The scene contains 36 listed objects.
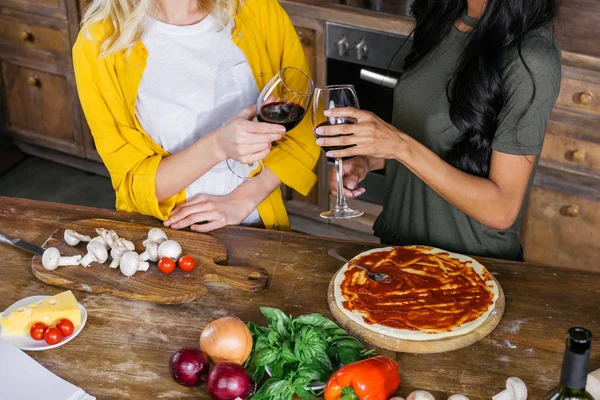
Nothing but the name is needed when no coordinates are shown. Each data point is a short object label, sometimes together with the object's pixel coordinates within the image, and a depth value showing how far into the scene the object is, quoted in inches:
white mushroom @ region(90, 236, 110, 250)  69.9
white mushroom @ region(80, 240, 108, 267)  68.7
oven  121.3
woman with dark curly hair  65.6
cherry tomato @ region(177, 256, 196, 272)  67.6
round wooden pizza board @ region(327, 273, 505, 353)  58.4
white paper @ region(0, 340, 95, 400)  54.9
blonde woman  74.5
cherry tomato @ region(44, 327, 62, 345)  60.1
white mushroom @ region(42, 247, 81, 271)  67.9
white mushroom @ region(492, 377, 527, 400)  53.2
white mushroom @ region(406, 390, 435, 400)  52.9
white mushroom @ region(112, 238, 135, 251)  70.0
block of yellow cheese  61.1
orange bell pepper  51.4
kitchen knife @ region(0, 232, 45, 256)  70.5
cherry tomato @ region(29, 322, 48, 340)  60.6
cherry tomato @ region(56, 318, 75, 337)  60.8
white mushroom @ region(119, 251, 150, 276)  67.0
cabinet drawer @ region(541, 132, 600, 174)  110.5
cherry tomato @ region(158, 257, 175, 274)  67.3
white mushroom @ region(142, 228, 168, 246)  70.8
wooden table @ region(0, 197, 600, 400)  56.4
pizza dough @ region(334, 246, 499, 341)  59.4
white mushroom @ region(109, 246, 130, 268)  68.6
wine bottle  38.4
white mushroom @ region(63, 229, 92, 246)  71.3
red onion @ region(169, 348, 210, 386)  54.9
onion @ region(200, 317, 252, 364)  55.7
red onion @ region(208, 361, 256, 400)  52.9
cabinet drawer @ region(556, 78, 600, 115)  107.0
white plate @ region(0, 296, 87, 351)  59.9
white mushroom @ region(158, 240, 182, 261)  68.4
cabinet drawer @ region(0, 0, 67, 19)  150.6
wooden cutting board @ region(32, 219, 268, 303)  65.4
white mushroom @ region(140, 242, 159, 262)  68.9
